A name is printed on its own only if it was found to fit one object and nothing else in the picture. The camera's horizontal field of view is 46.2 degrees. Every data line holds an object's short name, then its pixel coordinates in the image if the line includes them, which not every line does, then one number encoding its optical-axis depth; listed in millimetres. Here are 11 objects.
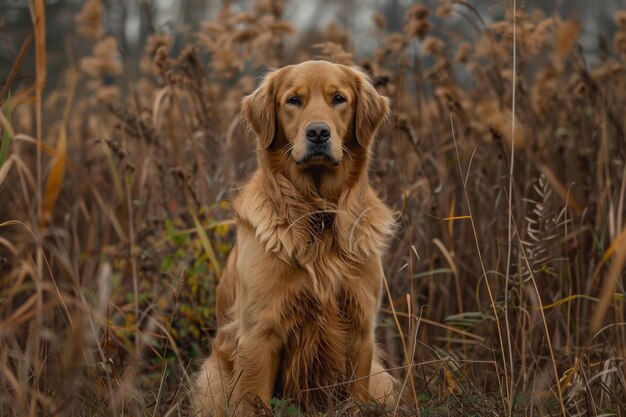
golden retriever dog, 2714
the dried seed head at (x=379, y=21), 4911
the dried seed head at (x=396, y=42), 4418
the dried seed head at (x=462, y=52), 4418
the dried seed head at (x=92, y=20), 4871
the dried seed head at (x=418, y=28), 4141
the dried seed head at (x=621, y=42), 4145
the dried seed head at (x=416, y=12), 4094
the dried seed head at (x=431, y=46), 4367
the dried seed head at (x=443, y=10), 4004
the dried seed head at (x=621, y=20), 4172
